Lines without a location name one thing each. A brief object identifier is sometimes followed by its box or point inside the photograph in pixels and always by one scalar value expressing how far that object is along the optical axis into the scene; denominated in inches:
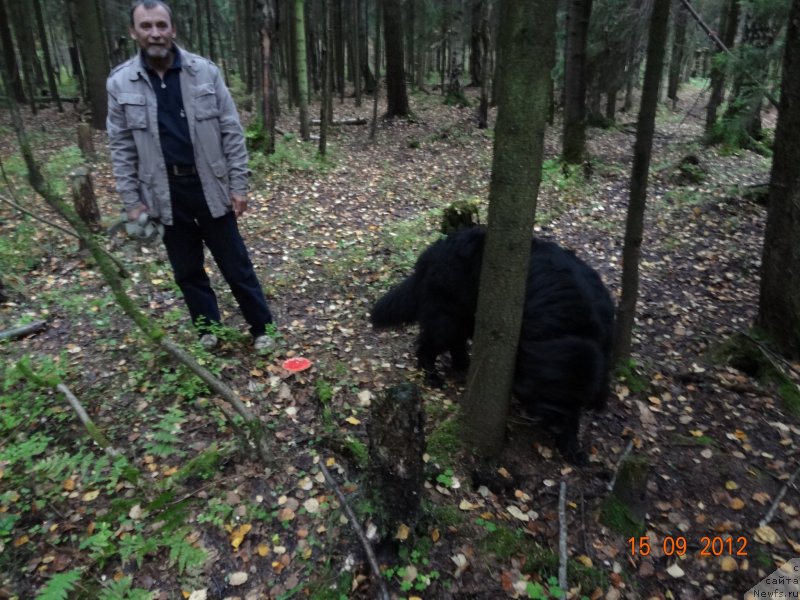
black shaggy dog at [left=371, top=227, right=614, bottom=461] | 125.9
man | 131.3
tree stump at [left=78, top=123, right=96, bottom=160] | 388.2
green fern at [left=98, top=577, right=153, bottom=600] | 90.7
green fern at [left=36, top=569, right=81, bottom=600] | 86.3
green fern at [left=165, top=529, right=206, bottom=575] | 97.3
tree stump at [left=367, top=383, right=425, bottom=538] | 93.9
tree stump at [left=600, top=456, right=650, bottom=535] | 110.7
